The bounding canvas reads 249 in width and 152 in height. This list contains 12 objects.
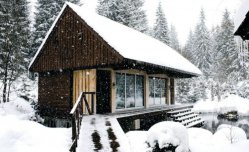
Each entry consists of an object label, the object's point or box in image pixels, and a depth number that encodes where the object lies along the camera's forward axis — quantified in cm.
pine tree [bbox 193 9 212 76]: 5241
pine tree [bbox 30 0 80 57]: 3161
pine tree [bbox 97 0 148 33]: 3825
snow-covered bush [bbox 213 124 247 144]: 1293
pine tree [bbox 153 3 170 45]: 4544
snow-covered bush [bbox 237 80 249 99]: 3764
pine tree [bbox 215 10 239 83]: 4630
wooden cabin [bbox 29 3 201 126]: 1443
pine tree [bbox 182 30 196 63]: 5442
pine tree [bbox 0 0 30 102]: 2223
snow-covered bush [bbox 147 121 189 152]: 657
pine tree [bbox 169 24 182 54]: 6905
